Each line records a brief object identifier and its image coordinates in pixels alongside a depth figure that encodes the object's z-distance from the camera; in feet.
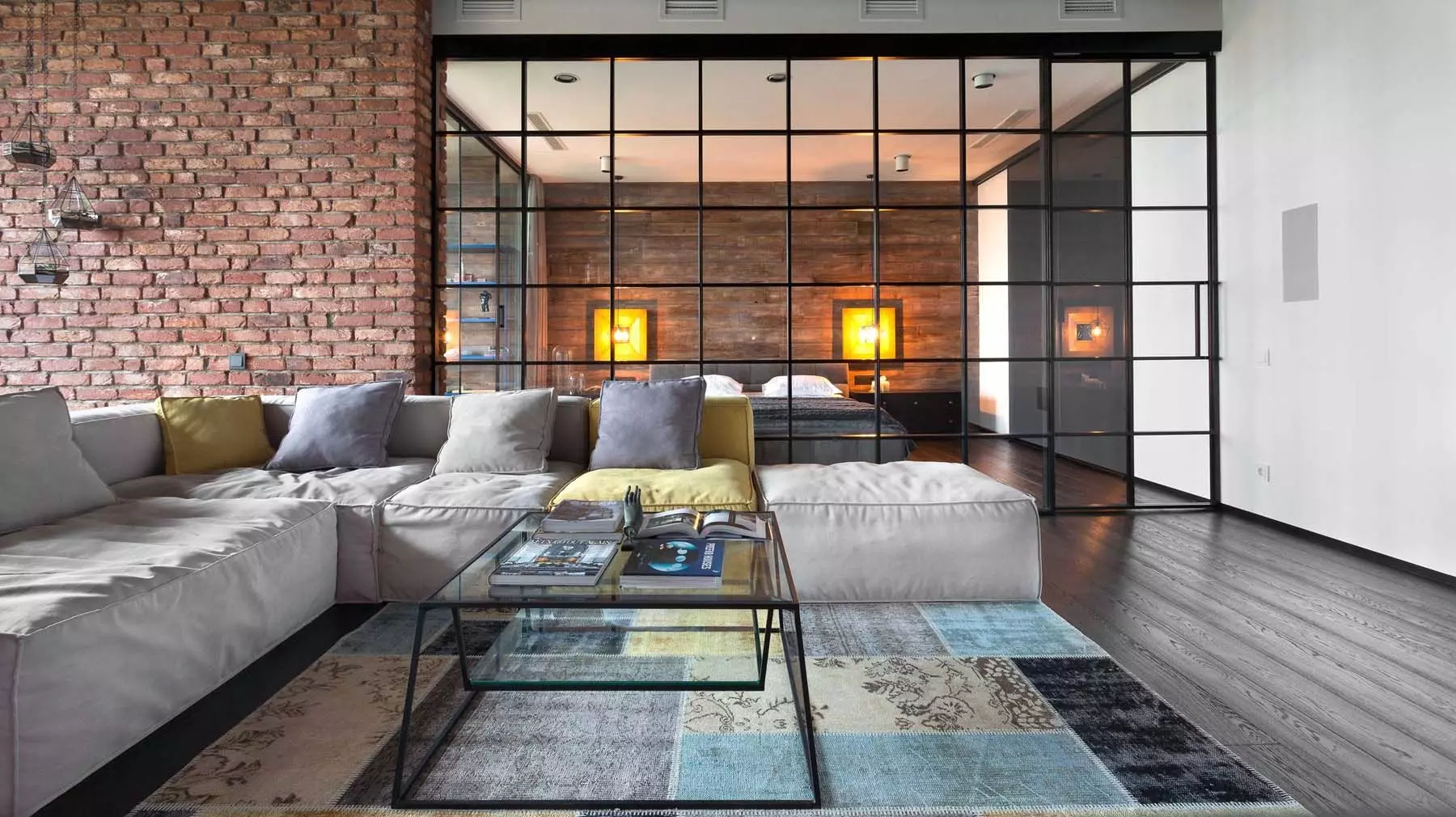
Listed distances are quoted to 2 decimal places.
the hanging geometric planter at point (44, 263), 11.95
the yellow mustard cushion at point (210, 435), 10.15
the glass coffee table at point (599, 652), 4.83
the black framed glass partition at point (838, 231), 14.02
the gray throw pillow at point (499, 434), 10.36
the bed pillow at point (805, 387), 14.14
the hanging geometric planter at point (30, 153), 10.84
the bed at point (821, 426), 14.07
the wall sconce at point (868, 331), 14.10
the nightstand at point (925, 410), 14.20
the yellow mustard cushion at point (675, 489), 8.77
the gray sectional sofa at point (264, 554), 4.87
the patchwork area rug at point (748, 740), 4.90
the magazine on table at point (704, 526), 6.59
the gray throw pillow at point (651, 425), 10.41
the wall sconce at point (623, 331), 14.14
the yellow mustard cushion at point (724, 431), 11.49
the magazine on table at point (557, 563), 5.48
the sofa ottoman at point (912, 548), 8.71
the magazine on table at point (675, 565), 5.34
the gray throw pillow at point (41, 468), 7.18
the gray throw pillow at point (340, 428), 10.21
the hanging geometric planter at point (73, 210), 12.15
